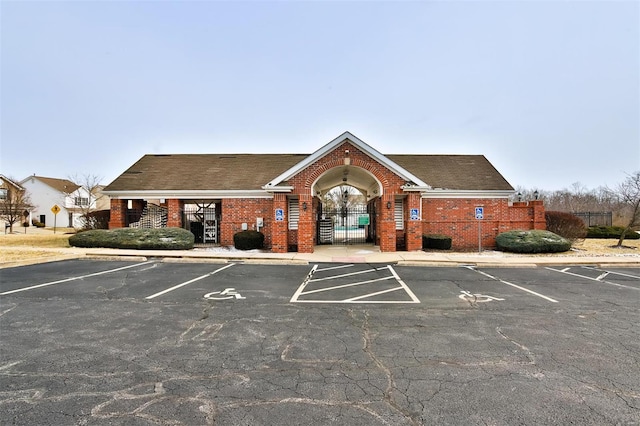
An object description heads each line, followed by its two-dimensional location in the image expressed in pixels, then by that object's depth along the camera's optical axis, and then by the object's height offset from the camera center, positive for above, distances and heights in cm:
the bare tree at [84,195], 4924 +340
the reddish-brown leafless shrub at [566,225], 1923 -94
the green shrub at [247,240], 1670 -132
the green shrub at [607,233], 2325 -176
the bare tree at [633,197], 1970 +74
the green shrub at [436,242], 1677 -158
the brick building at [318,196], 1597 +94
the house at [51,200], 4969 +260
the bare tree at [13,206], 3462 +131
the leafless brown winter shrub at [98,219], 2045 -16
